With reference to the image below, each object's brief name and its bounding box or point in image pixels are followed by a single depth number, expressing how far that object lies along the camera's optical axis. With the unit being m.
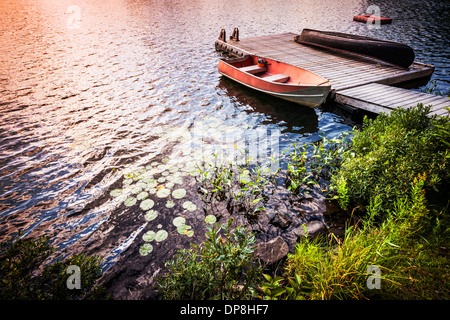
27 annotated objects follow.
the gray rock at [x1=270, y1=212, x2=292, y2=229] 4.69
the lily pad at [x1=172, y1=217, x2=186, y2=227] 4.69
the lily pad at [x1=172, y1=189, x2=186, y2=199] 5.37
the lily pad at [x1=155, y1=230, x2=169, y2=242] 4.41
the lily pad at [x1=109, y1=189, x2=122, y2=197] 5.40
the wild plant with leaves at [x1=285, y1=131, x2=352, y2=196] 5.58
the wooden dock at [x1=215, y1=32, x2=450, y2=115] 7.94
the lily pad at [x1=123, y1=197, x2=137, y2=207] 5.15
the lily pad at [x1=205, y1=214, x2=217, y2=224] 4.77
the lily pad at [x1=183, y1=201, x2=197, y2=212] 5.09
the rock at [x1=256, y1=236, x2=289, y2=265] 3.71
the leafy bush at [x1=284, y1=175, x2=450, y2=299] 2.84
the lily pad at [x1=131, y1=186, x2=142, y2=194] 5.48
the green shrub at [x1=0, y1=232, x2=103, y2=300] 3.18
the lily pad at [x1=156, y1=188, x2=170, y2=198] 5.37
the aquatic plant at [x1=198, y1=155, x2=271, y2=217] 5.18
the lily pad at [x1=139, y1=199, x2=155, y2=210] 5.06
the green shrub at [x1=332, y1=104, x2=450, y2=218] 3.92
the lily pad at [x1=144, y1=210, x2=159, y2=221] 4.84
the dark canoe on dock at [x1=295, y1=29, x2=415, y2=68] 10.62
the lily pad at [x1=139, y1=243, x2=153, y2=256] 4.19
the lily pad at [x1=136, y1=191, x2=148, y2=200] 5.29
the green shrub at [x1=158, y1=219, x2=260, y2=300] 2.81
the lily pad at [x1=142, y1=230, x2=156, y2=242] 4.42
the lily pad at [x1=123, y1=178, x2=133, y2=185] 5.74
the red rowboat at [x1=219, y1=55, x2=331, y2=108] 8.20
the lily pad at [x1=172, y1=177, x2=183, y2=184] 5.80
